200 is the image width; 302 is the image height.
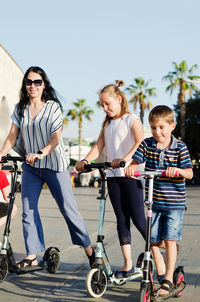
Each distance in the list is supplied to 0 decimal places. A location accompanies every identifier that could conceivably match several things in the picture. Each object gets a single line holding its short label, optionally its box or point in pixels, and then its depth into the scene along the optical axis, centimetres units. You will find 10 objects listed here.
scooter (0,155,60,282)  489
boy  431
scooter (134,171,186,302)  389
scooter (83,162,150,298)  434
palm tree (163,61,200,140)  5059
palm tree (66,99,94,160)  7462
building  3052
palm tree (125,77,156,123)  5686
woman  521
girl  484
